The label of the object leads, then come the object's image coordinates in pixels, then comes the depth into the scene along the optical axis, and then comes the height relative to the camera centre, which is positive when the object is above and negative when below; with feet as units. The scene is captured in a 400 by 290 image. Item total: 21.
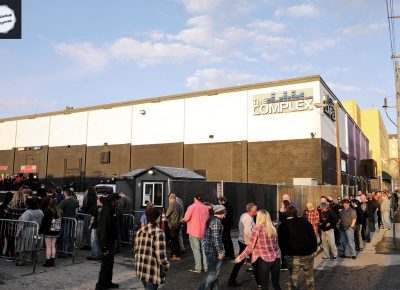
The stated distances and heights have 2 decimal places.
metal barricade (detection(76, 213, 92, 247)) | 40.88 -5.58
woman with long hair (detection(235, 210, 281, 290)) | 21.21 -3.65
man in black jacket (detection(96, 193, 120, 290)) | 24.11 -3.43
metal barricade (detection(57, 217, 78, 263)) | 35.04 -5.37
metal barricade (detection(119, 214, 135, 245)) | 42.45 -5.15
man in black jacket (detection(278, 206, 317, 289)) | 20.88 -3.36
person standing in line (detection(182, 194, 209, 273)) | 31.58 -3.90
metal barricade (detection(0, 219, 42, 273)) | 30.14 -4.90
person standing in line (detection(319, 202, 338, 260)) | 37.35 -4.24
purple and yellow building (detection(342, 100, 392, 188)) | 257.14 +39.08
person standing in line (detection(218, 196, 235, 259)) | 35.58 -4.25
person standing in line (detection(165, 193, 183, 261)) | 36.94 -3.90
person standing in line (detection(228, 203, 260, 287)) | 27.32 -2.99
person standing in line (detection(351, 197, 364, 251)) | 43.73 -4.63
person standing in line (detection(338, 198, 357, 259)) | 39.34 -4.47
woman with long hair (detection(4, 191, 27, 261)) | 33.46 -2.61
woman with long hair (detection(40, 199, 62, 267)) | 30.81 -3.94
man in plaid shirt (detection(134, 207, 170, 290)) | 17.47 -3.43
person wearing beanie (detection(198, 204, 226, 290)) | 21.84 -4.01
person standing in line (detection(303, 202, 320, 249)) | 38.34 -3.10
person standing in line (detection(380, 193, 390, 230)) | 65.46 -4.51
